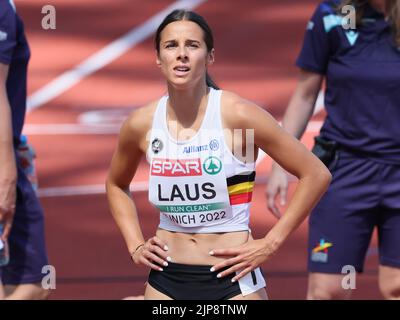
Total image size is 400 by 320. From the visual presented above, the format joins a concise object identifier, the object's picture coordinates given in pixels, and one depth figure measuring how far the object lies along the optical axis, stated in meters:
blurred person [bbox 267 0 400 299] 8.91
